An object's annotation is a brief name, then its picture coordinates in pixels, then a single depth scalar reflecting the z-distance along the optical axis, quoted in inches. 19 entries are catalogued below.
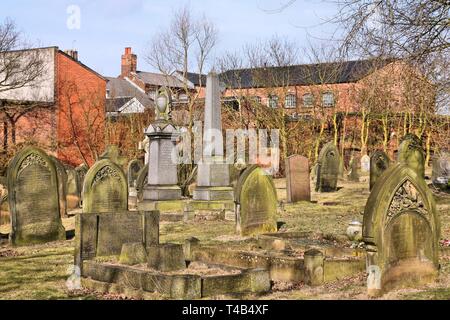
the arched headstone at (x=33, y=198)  526.6
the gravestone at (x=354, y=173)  1240.2
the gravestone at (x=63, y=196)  759.7
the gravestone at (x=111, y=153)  657.5
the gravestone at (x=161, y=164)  789.2
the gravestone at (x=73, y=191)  930.7
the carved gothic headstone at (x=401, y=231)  292.7
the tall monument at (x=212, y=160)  768.9
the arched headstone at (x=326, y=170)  1000.2
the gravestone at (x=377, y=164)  883.4
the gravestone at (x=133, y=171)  1053.9
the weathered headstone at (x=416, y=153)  620.7
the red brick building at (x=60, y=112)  1651.1
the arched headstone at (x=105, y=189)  488.1
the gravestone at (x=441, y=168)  999.0
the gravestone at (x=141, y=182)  862.1
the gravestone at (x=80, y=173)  963.7
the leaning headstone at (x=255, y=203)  516.7
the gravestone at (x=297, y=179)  810.8
